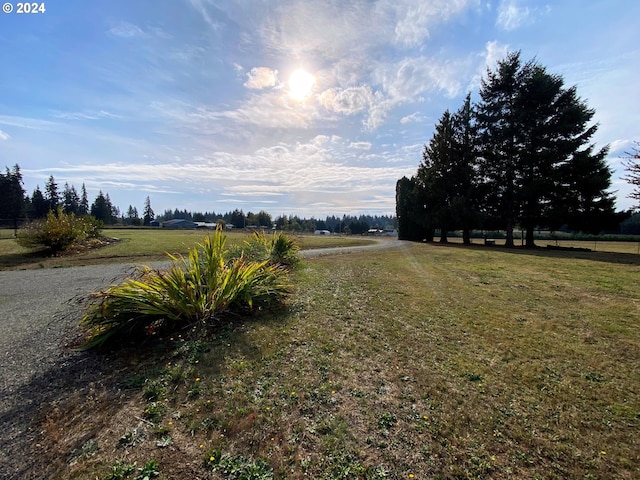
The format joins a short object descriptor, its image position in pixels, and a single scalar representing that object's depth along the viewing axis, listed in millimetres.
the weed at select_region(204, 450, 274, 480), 1755
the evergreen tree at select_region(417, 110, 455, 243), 24297
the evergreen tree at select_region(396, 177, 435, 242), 26516
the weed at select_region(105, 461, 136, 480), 1718
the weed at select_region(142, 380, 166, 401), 2516
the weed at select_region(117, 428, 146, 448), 1987
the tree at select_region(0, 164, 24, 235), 45406
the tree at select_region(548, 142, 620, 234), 18609
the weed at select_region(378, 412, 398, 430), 2164
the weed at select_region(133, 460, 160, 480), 1721
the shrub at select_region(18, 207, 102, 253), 12086
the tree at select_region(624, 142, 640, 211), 12914
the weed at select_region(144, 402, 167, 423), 2240
